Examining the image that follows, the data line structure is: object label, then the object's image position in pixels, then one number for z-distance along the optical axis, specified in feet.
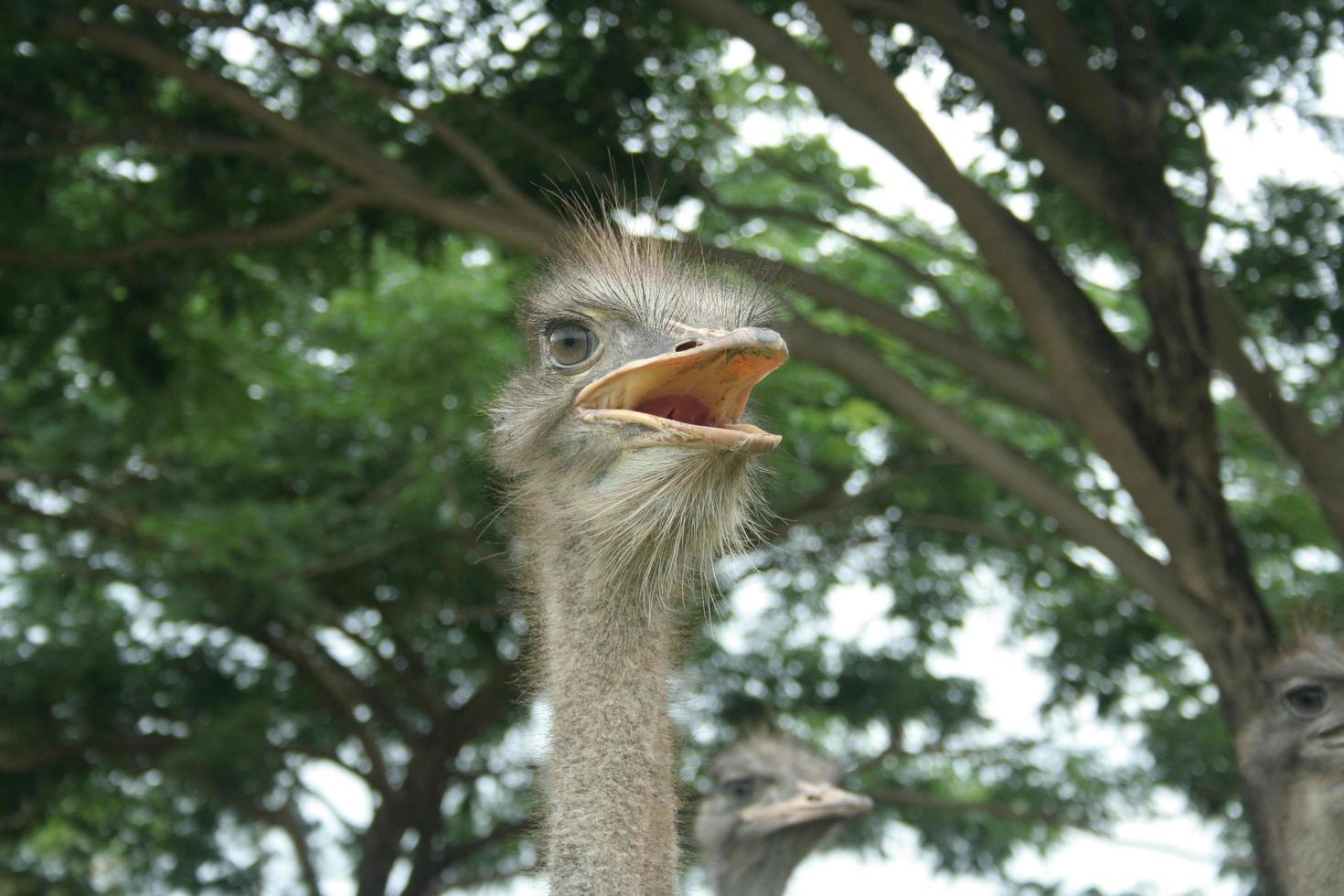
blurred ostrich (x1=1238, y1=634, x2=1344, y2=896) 12.92
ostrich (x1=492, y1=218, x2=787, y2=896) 8.24
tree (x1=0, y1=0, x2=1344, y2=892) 17.93
